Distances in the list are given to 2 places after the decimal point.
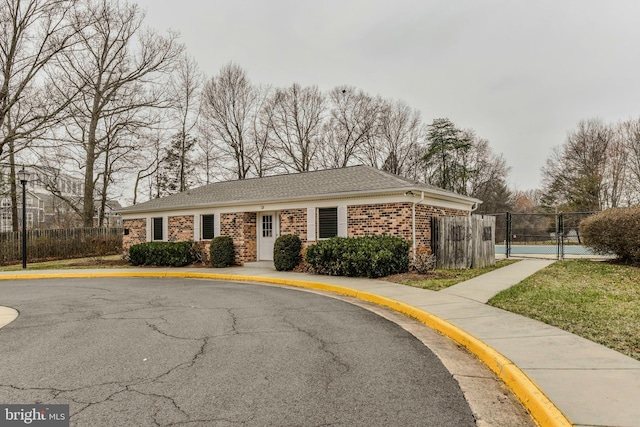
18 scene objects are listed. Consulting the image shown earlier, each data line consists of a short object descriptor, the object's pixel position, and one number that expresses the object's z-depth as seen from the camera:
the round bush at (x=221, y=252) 16.38
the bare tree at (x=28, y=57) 18.64
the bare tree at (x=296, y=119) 36.41
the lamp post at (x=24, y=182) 16.89
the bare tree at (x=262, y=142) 35.88
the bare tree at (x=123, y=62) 22.56
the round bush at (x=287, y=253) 14.53
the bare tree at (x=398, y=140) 38.50
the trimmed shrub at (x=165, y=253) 17.44
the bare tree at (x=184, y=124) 31.65
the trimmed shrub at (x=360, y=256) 11.90
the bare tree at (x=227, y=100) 34.56
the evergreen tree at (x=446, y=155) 38.03
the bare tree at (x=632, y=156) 31.06
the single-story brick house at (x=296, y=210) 13.75
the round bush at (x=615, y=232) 13.59
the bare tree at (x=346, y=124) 37.59
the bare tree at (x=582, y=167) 33.38
